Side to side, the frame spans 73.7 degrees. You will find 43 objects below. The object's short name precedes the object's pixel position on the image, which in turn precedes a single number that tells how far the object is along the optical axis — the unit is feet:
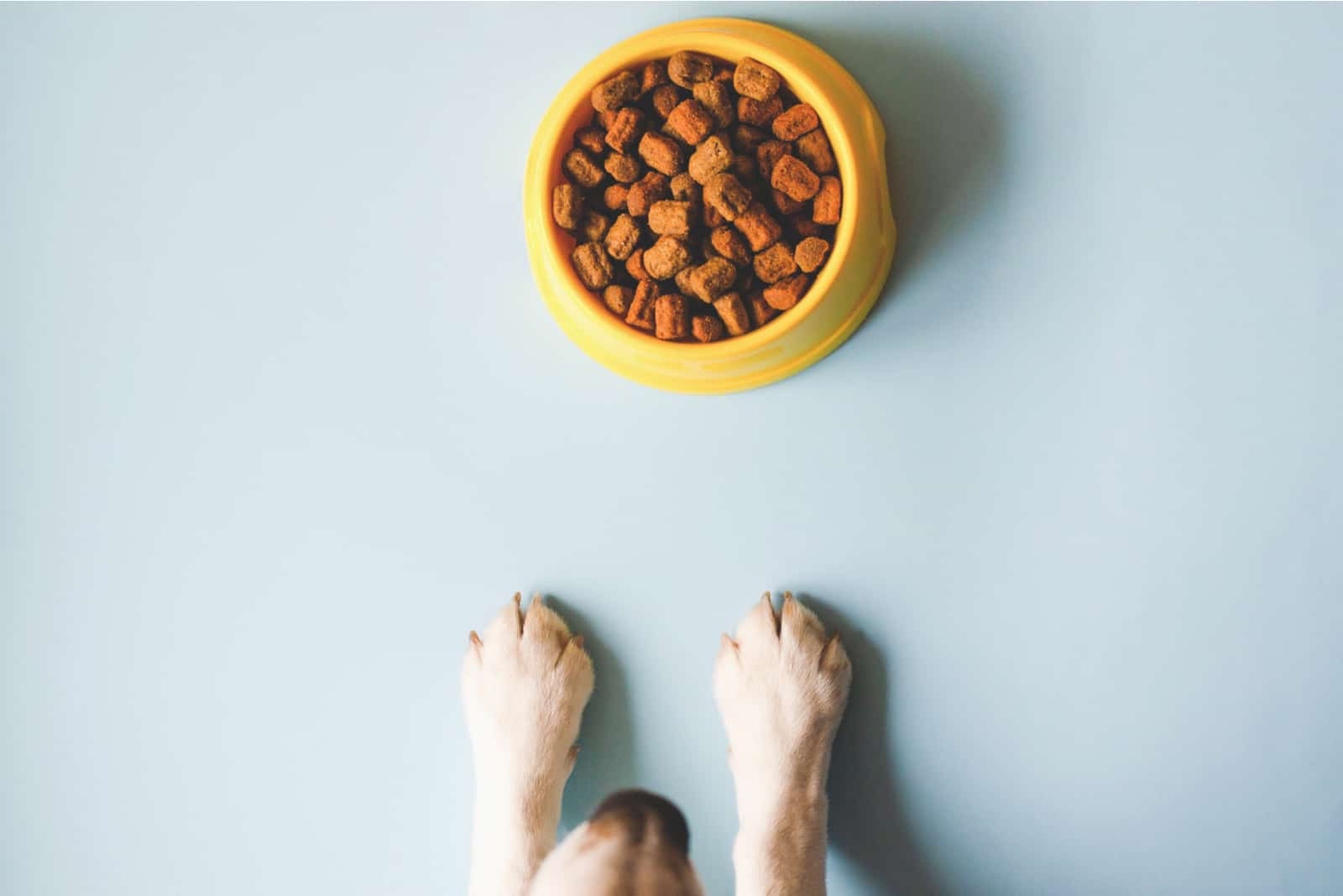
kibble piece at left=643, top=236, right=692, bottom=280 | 3.00
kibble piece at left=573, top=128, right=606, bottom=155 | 3.10
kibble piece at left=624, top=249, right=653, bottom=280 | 3.09
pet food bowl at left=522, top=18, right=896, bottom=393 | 2.97
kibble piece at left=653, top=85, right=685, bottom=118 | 3.06
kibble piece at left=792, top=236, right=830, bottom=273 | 2.98
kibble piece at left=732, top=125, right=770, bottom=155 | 3.08
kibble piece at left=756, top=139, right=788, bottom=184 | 3.04
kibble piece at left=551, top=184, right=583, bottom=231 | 3.03
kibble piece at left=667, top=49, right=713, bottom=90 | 3.04
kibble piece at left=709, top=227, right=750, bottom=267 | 3.02
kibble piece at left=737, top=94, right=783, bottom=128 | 3.03
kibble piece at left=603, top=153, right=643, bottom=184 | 3.09
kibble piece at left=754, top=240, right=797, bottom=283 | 3.01
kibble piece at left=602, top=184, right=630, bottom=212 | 3.13
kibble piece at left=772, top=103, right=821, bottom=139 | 2.99
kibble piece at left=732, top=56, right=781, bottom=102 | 2.99
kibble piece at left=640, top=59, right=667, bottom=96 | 3.06
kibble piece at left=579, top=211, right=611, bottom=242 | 3.12
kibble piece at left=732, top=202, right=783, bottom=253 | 2.98
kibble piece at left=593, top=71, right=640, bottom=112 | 3.02
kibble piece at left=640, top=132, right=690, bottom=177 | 3.02
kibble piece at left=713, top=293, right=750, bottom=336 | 3.01
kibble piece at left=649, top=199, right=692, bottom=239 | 3.00
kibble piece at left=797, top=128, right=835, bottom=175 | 2.98
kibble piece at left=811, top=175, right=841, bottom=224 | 2.99
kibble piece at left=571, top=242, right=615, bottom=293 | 3.06
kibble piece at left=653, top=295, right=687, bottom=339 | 3.01
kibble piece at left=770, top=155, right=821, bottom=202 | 2.97
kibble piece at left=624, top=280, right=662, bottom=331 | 3.05
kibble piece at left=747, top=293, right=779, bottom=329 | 3.08
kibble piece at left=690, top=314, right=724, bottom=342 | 3.02
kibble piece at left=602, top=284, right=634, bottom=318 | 3.06
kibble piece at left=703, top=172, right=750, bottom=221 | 2.97
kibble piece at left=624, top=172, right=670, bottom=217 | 3.07
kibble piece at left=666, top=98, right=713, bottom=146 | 2.99
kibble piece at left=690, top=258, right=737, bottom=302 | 2.99
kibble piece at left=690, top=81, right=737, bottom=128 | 3.02
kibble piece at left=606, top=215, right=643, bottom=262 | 3.08
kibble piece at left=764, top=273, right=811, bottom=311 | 3.01
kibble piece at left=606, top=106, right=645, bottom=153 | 3.02
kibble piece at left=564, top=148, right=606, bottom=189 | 3.09
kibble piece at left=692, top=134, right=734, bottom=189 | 2.96
